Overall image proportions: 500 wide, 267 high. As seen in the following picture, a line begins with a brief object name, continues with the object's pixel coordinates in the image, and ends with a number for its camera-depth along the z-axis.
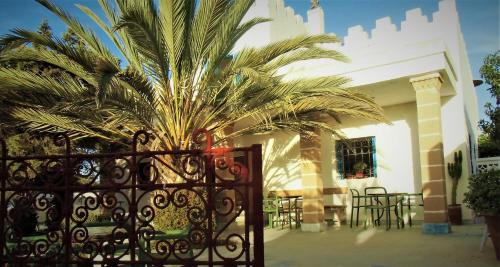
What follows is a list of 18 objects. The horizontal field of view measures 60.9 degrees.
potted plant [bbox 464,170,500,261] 5.22
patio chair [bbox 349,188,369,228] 10.24
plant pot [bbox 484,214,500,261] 5.25
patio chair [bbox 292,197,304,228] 10.93
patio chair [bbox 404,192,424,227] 9.80
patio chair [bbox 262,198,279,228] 10.55
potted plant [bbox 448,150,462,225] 9.55
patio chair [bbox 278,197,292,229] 10.81
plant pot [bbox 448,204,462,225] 9.55
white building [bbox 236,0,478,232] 8.63
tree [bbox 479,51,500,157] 14.06
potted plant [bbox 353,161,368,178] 11.23
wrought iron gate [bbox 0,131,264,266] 2.97
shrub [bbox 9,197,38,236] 3.34
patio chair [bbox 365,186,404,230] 9.23
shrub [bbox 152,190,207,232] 7.28
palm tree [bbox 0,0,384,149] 6.14
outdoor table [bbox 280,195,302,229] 10.73
